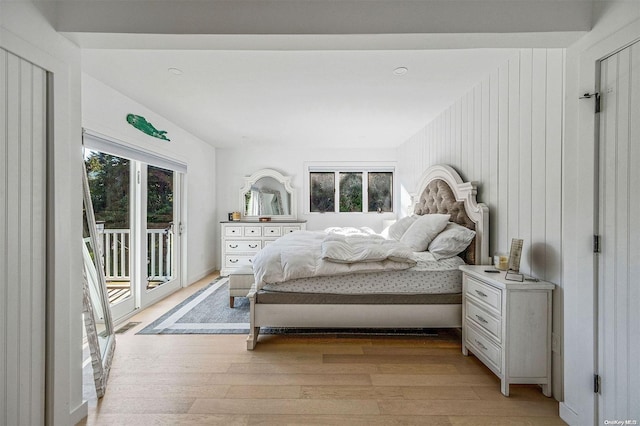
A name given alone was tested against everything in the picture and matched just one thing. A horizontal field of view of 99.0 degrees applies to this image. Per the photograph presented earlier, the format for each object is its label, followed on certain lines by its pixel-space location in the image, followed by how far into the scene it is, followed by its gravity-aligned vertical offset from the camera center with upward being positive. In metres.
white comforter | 2.27 -0.41
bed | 2.28 -0.76
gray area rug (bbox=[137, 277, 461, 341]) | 2.49 -1.11
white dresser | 4.68 -0.42
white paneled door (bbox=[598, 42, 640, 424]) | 1.21 -0.11
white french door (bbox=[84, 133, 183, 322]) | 2.69 -0.12
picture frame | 1.79 -0.27
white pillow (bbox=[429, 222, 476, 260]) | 2.41 -0.26
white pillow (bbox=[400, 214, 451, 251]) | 2.69 -0.18
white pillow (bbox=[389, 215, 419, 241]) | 3.31 -0.18
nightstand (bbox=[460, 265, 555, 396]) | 1.67 -0.73
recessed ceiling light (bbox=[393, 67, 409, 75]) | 2.25 +1.19
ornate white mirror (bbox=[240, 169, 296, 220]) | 5.18 +0.22
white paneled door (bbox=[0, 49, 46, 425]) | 1.17 -0.13
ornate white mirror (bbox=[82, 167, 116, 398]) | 1.72 -0.70
